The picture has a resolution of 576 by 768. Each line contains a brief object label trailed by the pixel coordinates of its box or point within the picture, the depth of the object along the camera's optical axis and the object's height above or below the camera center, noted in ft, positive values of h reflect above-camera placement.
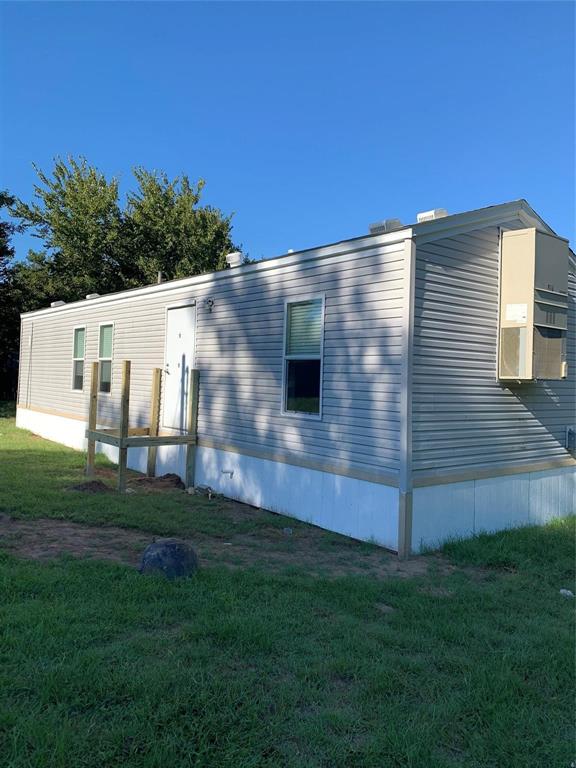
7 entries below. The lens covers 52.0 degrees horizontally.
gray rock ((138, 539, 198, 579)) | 14.02 -4.24
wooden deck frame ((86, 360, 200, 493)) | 25.55 -2.39
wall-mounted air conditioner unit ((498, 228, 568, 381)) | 19.62 +3.11
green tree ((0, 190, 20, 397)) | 69.15 +9.38
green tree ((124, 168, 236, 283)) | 75.05 +19.15
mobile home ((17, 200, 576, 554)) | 18.30 +0.43
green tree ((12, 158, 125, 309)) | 70.74 +17.62
